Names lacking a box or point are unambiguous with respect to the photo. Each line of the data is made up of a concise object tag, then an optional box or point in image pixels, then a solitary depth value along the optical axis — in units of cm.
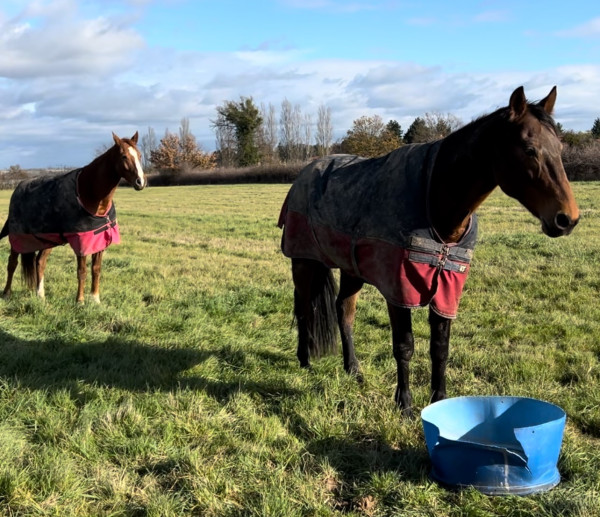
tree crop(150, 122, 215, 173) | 7825
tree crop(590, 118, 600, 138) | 5948
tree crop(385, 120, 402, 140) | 6831
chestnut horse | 745
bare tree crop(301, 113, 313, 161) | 7307
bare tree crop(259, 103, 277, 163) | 6771
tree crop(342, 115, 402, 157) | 5356
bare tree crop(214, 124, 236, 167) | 7184
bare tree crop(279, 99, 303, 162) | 7412
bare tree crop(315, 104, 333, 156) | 7675
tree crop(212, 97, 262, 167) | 6612
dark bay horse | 304
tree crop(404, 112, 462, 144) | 5109
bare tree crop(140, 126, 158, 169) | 8694
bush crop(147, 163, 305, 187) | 5338
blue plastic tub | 289
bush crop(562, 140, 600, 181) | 3303
